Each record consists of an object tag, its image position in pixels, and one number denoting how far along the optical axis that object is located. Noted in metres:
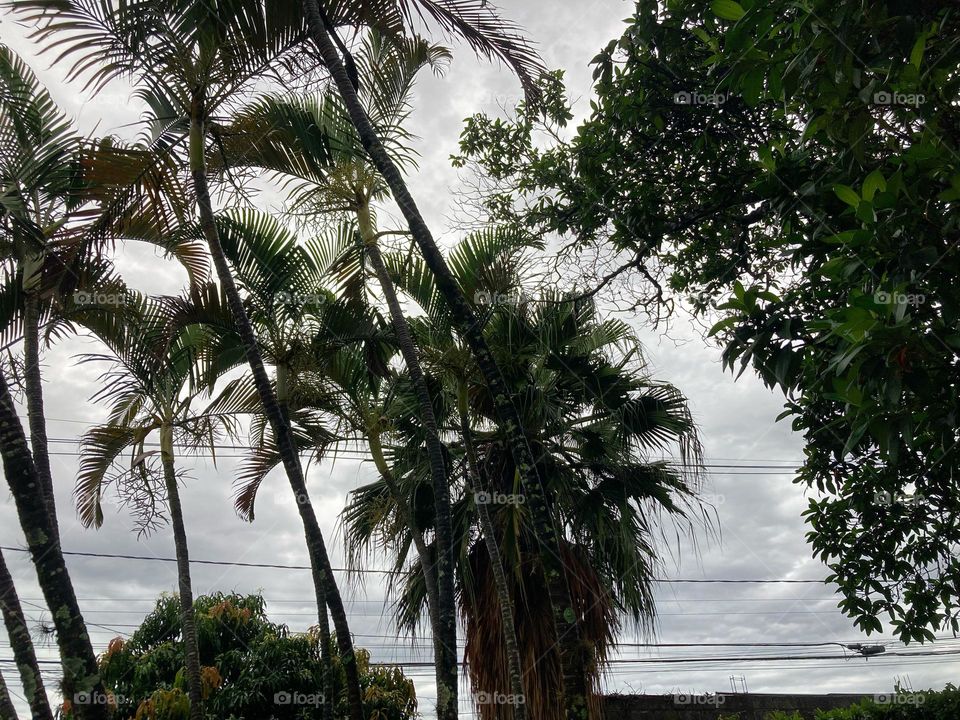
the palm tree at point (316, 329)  7.45
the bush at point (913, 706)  7.48
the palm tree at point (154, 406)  7.59
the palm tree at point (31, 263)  4.11
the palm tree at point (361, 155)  5.94
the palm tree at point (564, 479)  8.73
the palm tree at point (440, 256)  4.43
